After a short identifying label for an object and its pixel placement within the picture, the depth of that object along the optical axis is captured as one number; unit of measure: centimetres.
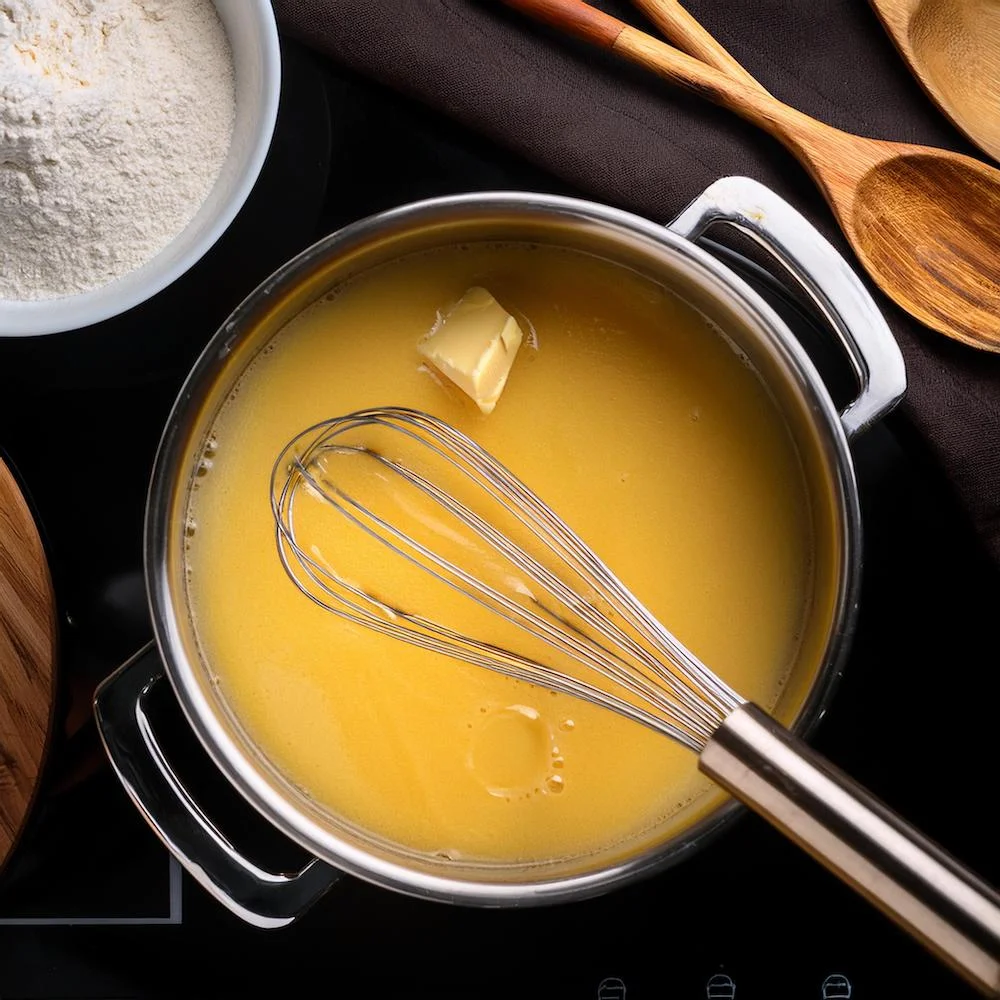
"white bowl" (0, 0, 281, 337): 62
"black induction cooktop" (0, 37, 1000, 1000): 72
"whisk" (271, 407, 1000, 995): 61
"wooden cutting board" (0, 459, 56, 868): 70
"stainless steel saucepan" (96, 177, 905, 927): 58
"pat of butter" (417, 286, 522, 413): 58
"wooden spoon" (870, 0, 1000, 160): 69
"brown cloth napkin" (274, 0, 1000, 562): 67
